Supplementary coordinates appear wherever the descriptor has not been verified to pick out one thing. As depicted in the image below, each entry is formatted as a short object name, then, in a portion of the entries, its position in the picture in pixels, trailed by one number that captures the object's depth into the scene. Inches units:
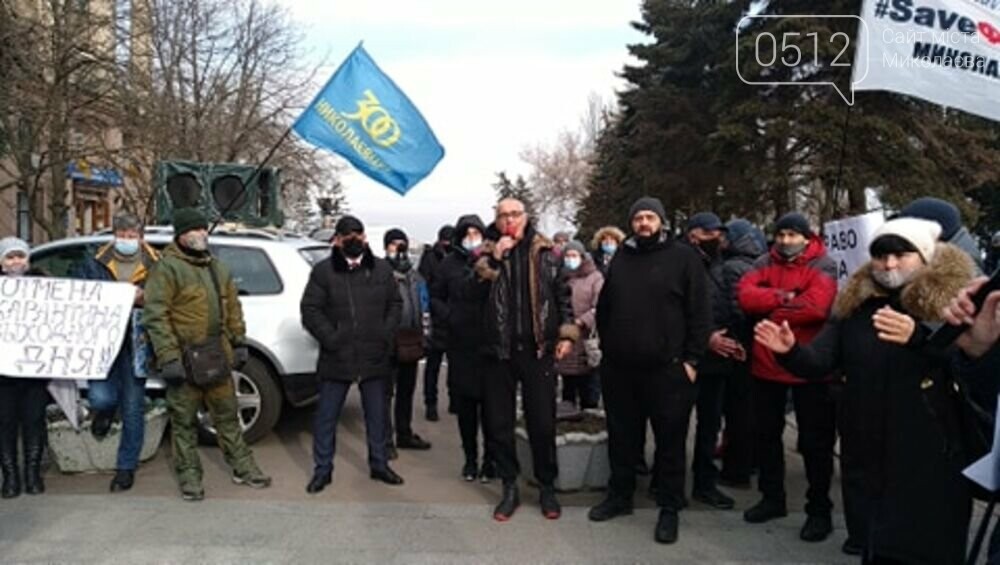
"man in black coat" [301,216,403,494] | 228.7
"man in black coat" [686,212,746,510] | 218.5
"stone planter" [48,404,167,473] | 236.4
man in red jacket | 193.9
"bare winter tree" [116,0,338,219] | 1082.7
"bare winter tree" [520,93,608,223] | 2436.0
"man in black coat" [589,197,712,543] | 190.1
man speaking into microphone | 202.5
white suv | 265.4
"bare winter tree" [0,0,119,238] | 579.8
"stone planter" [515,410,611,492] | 220.2
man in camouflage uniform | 213.6
